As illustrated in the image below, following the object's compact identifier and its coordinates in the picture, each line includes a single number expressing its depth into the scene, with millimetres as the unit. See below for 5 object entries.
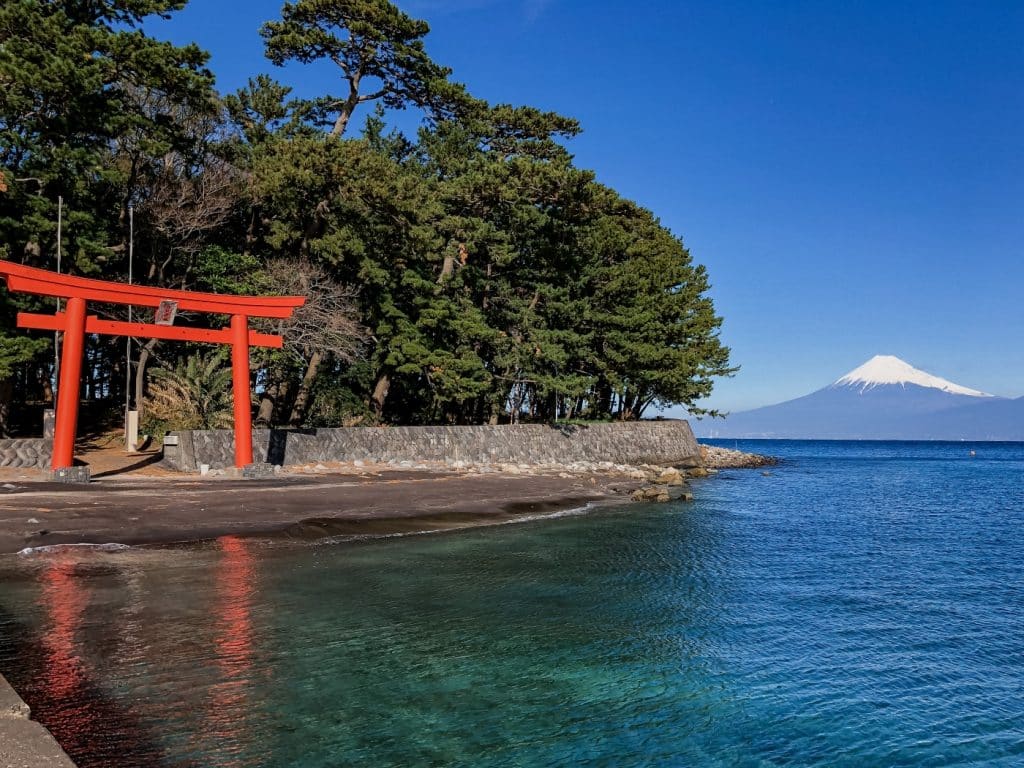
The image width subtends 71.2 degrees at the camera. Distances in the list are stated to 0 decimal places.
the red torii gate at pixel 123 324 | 18109
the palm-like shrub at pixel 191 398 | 23531
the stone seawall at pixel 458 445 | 22328
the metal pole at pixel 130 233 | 23344
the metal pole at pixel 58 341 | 21953
